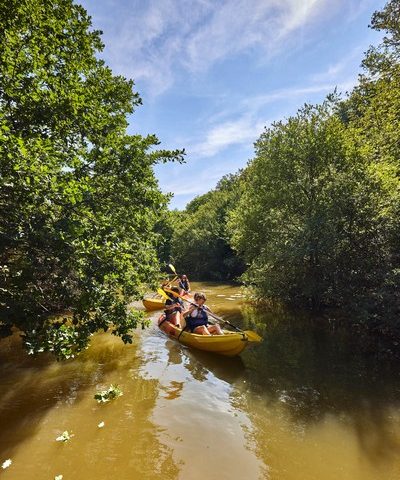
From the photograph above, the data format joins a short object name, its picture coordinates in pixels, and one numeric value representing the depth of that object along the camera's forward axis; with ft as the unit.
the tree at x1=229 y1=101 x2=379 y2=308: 36.32
